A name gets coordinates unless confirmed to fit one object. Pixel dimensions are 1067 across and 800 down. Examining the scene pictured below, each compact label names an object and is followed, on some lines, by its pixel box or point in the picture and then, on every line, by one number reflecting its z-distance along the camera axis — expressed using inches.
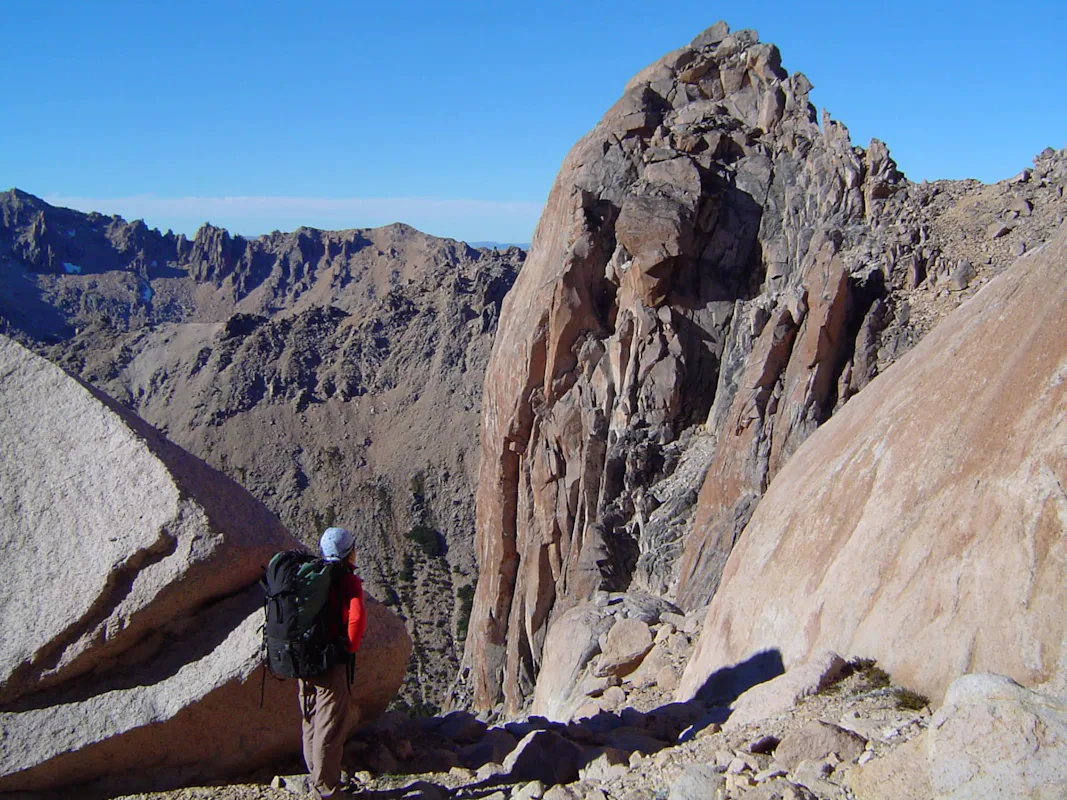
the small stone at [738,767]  237.1
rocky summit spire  789.9
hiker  269.9
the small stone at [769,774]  230.1
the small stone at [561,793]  263.0
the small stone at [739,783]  226.5
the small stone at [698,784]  230.2
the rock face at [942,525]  258.1
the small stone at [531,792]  269.3
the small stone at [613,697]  467.5
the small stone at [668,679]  469.4
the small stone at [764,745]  252.7
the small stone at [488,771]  304.2
